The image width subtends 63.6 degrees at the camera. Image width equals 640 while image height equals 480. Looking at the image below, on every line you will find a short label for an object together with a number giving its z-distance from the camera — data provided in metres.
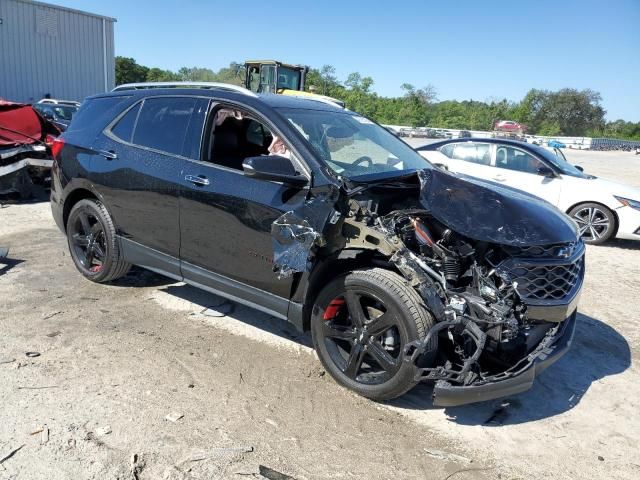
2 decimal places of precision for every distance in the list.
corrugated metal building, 23.50
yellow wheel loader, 18.41
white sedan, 8.13
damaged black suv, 3.02
